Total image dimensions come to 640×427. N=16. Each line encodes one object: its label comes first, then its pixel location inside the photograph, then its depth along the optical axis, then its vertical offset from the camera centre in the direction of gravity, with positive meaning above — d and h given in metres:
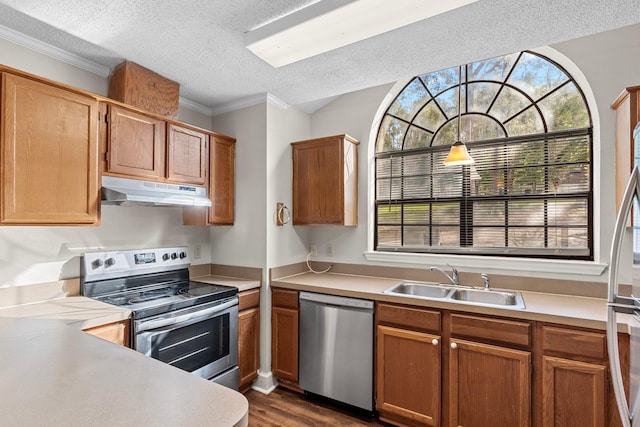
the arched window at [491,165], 2.37 +0.42
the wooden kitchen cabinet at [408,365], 2.09 -1.00
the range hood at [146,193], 2.00 +0.15
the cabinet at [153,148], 2.09 +0.48
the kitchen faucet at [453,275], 2.54 -0.46
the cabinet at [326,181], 2.84 +0.32
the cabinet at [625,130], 1.81 +0.52
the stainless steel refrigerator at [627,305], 1.17 -0.33
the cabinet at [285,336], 2.66 -1.02
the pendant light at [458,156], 2.21 +0.42
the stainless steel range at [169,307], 1.97 -0.61
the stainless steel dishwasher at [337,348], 2.33 -1.00
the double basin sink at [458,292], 2.31 -0.58
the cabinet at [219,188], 2.74 +0.24
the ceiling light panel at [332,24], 1.52 +1.00
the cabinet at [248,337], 2.60 -1.01
